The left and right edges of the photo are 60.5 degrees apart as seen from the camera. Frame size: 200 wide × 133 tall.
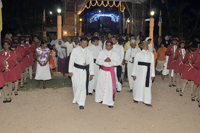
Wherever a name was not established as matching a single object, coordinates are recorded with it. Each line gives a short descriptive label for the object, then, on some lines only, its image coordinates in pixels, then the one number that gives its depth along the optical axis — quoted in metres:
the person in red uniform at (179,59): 6.44
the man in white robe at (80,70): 4.88
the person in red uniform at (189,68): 5.53
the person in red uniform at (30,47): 7.52
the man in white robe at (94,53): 6.27
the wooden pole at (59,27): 10.18
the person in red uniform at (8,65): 5.04
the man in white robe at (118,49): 6.43
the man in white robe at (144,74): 5.14
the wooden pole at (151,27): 10.92
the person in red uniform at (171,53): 6.85
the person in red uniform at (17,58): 5.57
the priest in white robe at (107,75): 5.04
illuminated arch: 22.64
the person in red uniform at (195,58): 5.11
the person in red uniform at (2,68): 4.39
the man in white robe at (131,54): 6.52
